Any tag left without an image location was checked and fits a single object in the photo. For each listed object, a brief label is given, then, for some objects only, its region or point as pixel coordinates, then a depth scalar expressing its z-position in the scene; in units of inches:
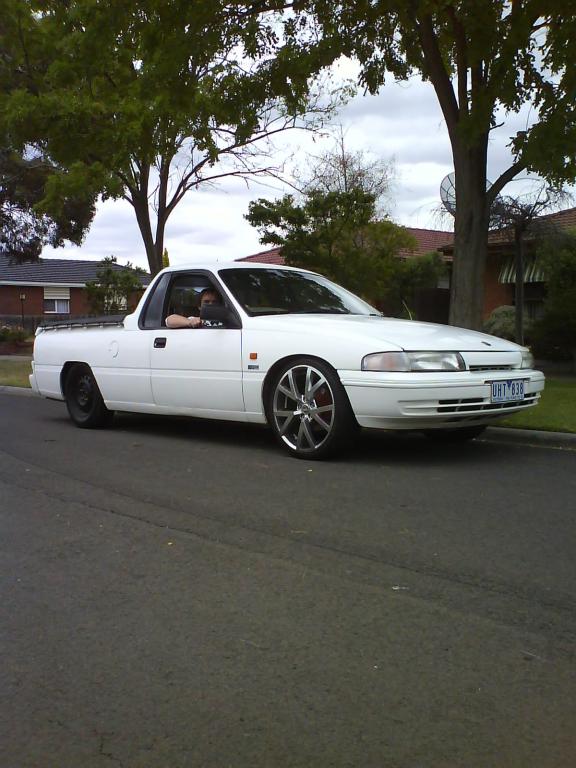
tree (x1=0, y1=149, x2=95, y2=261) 896.9
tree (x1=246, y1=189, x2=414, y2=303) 730.8
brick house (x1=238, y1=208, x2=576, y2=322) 681.1
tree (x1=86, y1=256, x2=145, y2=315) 1075.3
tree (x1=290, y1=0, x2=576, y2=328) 362.0
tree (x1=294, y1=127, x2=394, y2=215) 991.6
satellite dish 570.3
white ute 228.8
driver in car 282.3
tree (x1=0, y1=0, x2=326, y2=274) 423.5
